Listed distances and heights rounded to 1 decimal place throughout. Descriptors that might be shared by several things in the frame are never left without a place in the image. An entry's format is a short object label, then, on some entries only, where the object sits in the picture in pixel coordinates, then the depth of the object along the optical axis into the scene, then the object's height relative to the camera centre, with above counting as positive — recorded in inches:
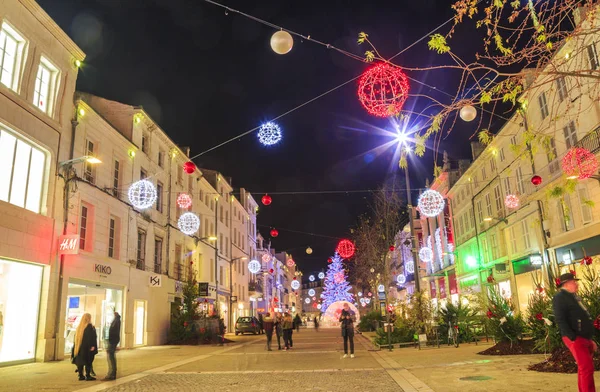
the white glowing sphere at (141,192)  725.9 +195.3
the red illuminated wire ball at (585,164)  346.5 +116.0
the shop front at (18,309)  558.6 +23.3
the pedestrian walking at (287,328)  800.9 -15.2
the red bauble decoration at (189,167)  704.5 +222.2
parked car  1425.9 -14.5
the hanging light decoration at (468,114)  422.0 +172.7
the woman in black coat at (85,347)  430.3 -18.3
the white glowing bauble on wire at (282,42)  328.8 +185.6
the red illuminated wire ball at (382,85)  283.7 +137.4
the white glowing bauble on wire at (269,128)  537.7 +211.4
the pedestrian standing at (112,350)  431.5 -21.6
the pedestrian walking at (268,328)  780.0 -13.8
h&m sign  634.2 +105.5
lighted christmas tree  2736.7 +172.0
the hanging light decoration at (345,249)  1171.9 +161.8
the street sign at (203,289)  1122.0 +74.9
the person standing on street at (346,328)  611.8 -14.3
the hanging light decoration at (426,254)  1676.9 +211.4
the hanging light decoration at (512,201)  906.2 +203.2
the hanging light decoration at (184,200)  903.7 +227.1
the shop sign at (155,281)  948.0 +83.0
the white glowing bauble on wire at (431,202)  779.4 +177.3
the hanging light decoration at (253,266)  1674.2 +184.9
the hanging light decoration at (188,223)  965.2 +196.3
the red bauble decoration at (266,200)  948.0 +231.3
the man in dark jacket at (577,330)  227.5 -10.6
